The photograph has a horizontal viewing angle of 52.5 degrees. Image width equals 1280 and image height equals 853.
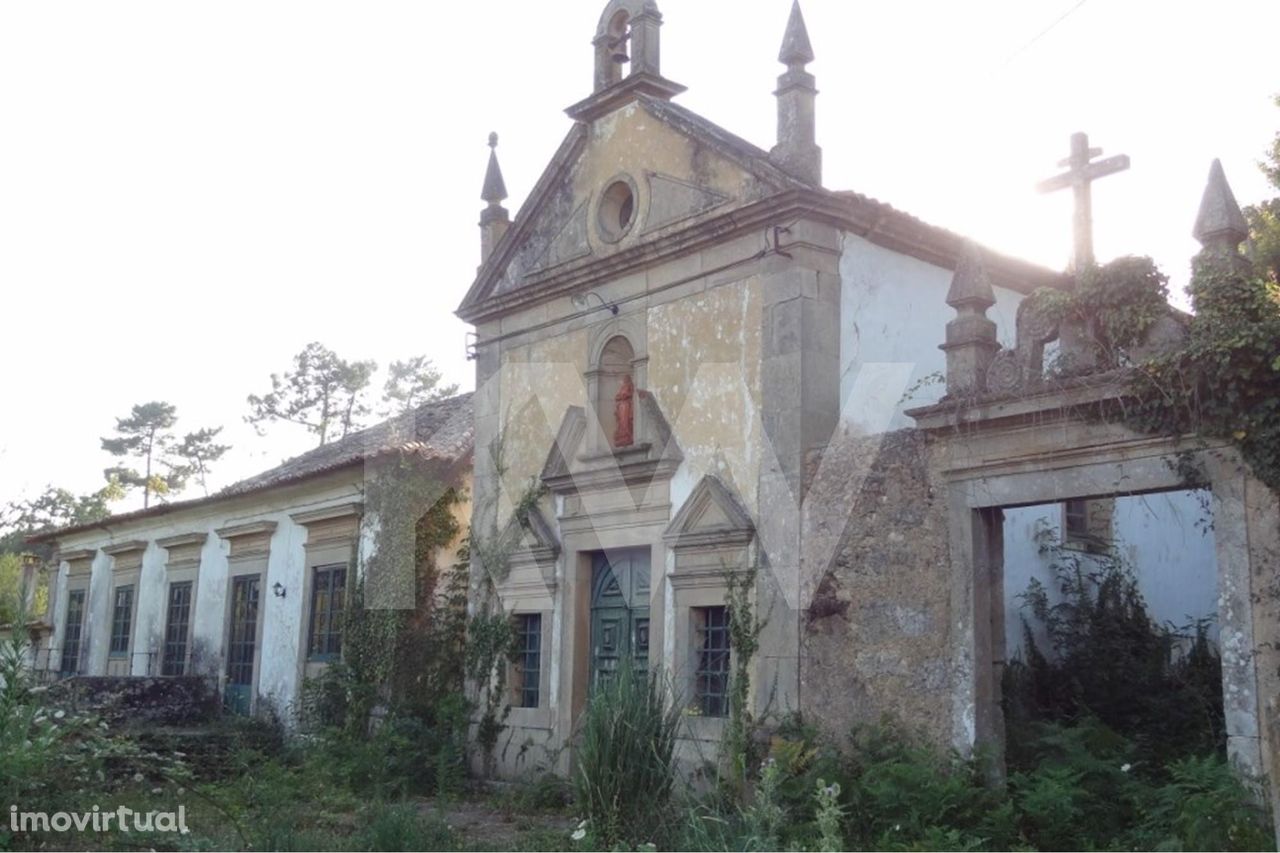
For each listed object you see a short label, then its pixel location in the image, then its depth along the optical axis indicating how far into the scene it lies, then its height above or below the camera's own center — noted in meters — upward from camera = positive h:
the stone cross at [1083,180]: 11.68 +4.61
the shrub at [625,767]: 8.73 -0.56
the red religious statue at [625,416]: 13.34 +2.72
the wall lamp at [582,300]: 14.12 +4.12
